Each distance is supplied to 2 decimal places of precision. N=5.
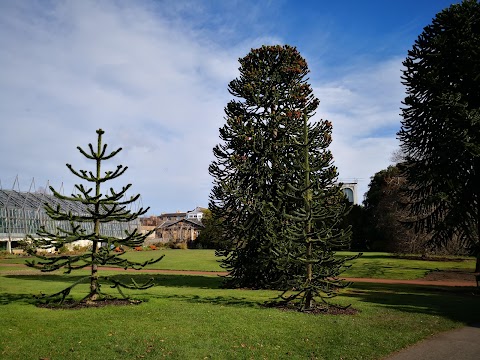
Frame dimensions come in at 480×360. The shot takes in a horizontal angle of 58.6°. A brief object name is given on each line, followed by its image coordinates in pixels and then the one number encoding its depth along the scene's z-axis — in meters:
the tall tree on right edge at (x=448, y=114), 17.89
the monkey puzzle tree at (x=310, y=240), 12.10
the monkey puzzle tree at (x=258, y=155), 18.91
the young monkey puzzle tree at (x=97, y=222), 11.76
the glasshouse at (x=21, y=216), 48.53
